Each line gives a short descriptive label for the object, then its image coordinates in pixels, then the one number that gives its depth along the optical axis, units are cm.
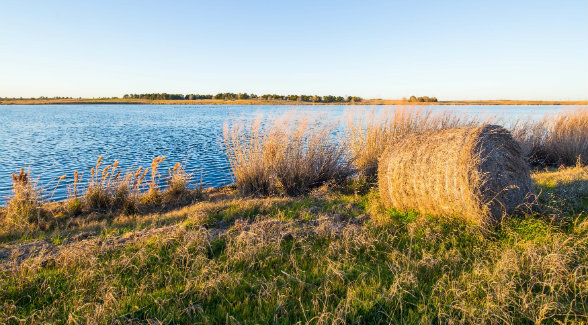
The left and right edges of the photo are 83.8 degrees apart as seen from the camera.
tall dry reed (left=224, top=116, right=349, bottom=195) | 902
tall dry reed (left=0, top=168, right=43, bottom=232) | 689
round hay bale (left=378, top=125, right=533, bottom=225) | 524
